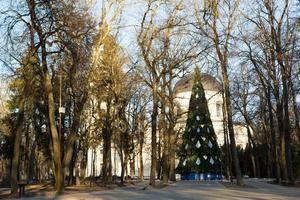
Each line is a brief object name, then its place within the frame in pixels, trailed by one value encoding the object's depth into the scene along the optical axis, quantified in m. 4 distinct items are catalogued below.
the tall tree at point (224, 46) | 23.75
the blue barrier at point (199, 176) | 40.15
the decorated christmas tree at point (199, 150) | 40.30
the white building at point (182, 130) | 42.50
